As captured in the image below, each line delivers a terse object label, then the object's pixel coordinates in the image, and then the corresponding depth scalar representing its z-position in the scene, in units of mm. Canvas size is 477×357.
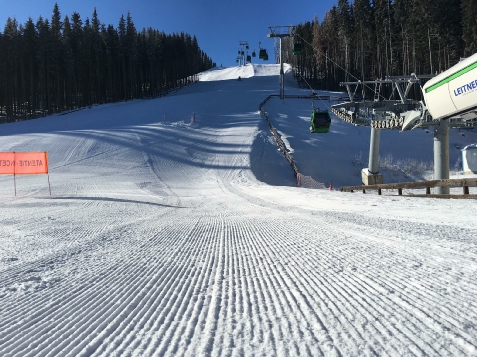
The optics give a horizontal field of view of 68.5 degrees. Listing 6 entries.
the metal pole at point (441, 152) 15688
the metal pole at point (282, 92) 52081
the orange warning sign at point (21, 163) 15727
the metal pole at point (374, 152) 21762
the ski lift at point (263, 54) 47500
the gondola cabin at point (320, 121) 22438
